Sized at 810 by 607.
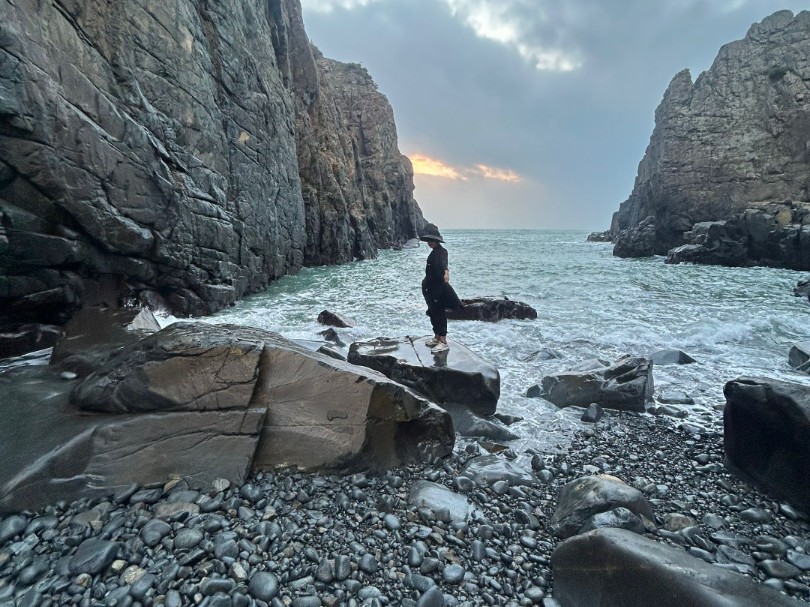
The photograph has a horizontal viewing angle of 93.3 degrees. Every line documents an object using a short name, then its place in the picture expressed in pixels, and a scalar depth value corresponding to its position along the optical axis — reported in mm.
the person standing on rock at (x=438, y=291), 7730
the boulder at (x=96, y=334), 5703
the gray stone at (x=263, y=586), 2625
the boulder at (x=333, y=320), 11946
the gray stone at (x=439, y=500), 3682
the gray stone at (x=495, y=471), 4309
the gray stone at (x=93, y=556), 2707
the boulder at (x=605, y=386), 6445
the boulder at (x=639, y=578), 2283
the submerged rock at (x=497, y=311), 13328
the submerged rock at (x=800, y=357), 8057
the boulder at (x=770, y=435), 3789
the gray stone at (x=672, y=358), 8672
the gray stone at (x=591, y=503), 3422
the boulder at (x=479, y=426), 5457
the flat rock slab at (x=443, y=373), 6199
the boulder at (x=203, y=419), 3512
